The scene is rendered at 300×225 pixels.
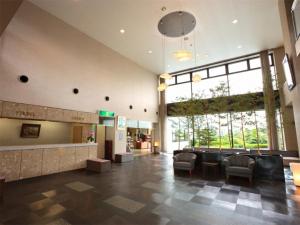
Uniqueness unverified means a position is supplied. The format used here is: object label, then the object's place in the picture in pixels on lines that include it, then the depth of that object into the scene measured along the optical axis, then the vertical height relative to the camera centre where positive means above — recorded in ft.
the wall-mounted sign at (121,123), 31.58 +2.21
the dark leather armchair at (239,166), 17.02 -3.95
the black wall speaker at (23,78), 18.80 +6.86
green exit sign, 28.12 +3.78
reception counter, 17.04 -3.16
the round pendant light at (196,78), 26.44 +9.28
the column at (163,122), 44.45 +3.20
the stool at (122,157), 29.58 -4.64
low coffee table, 20.78 -4.60
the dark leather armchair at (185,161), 21.09 -3.99
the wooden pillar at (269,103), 28.09 +5.26
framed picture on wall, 20.27 +0.60
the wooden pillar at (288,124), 27.61 +1.35
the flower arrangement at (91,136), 26.80 -0.46
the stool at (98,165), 22.11 -4.57
